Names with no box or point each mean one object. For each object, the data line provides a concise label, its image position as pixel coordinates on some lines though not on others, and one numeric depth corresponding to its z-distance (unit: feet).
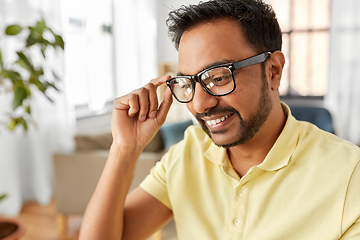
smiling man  2.84
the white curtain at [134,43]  15.66
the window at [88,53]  12.51
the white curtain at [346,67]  15.69
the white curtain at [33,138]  9.50
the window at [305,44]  17.57
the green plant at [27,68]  4.58
